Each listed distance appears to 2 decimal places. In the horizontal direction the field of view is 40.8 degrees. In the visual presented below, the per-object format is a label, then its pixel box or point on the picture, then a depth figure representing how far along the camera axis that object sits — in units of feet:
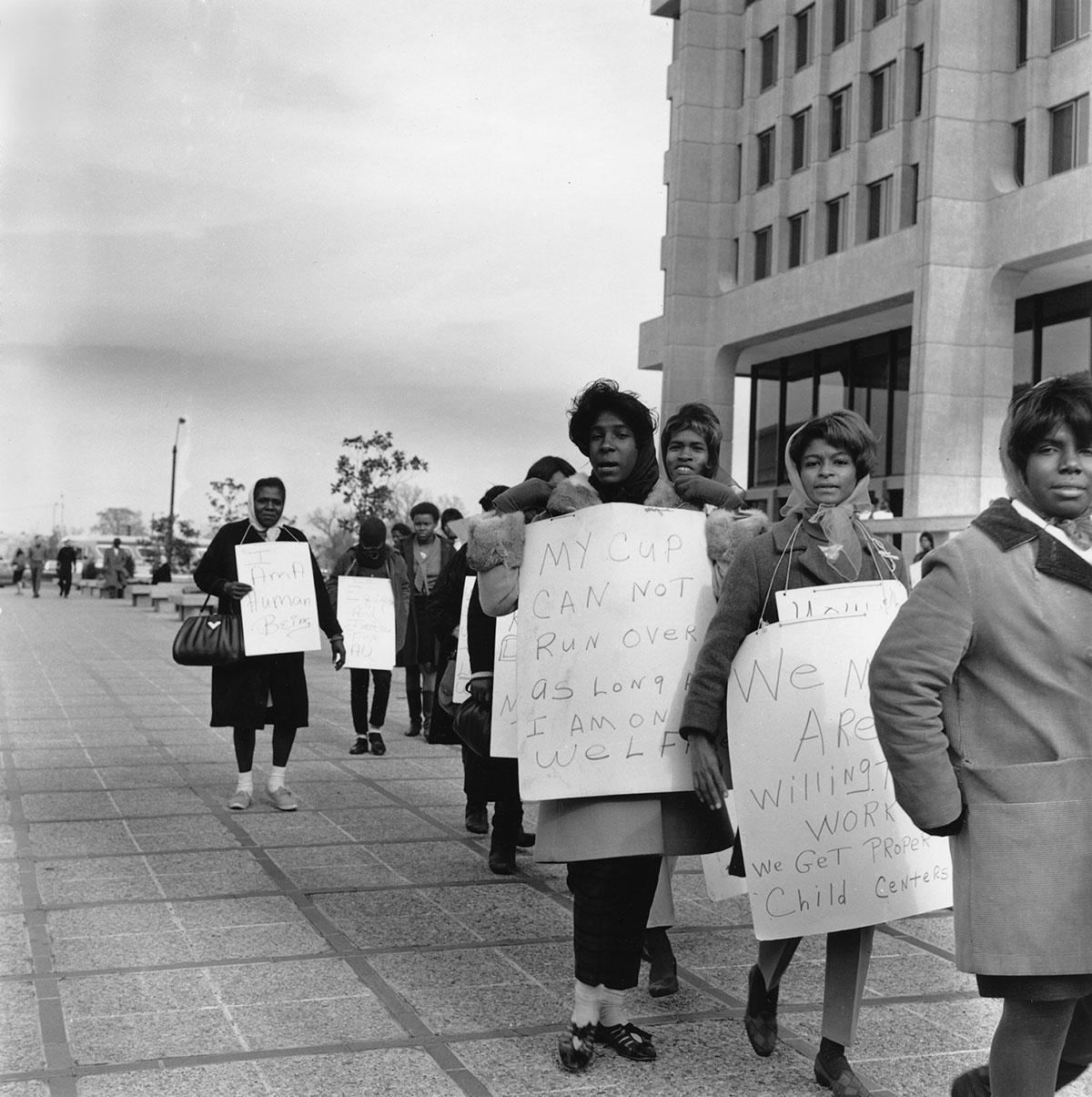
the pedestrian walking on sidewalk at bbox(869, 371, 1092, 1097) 9.48
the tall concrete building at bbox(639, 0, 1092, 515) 98.89
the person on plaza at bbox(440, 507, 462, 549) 39.93
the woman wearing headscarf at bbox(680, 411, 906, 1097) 13.20
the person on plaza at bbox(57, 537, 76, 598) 161.20
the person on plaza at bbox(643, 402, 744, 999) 14.57
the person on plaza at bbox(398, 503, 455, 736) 39.91
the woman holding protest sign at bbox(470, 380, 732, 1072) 13.65
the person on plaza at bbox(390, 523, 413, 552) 42.24
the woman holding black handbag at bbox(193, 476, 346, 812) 27.50
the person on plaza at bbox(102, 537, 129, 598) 157.58
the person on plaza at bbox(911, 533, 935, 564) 72.18
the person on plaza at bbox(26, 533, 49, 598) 153.17
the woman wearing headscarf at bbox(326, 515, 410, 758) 38.88
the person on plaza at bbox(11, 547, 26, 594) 180.73
